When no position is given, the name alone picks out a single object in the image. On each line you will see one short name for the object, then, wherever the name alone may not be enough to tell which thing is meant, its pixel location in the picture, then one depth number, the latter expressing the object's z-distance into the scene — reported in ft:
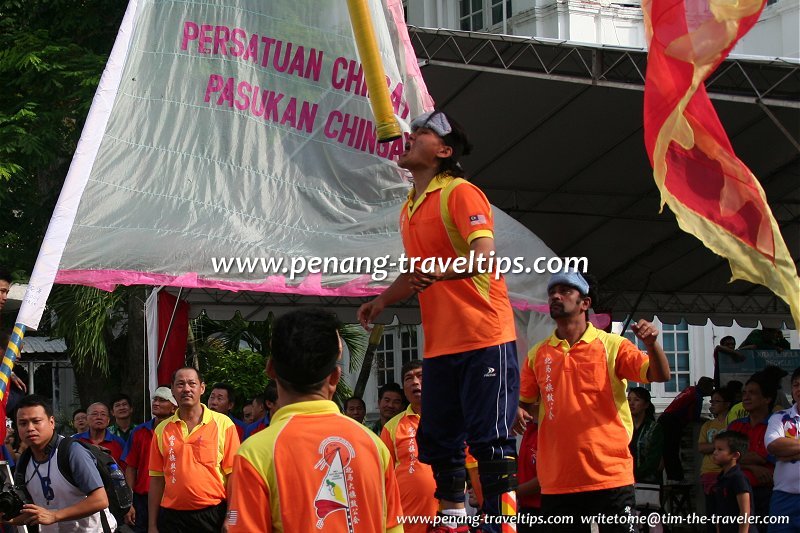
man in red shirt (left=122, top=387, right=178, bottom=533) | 37.70
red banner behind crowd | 37.81
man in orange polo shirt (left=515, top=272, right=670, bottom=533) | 20.54
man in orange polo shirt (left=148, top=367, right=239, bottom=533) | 30.25
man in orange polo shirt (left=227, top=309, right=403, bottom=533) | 12.09
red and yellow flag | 21.90
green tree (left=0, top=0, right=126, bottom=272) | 55.06
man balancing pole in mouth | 18.47
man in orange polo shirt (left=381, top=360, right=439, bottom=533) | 27.68
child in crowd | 31.07
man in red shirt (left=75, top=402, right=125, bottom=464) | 38.86
